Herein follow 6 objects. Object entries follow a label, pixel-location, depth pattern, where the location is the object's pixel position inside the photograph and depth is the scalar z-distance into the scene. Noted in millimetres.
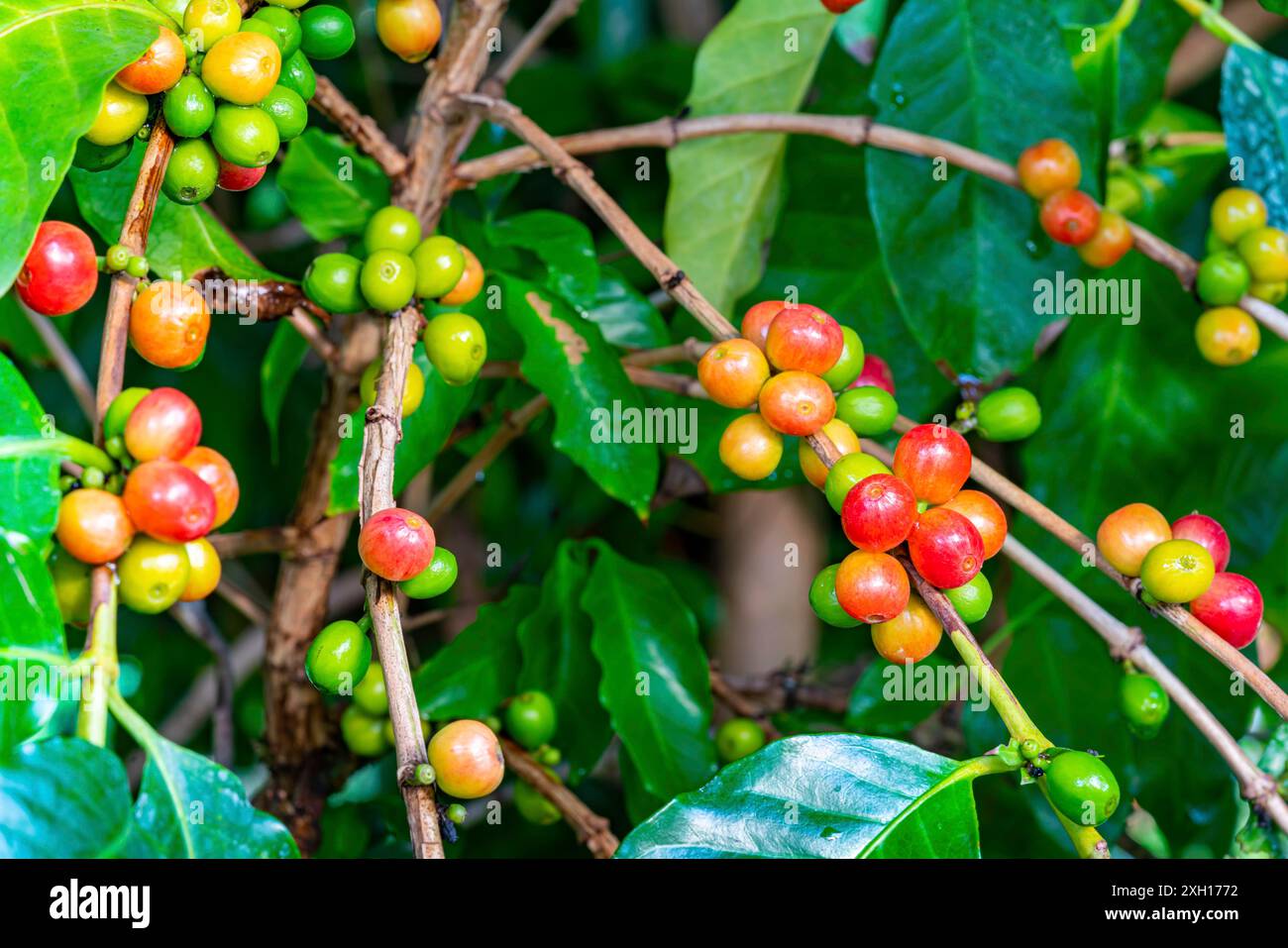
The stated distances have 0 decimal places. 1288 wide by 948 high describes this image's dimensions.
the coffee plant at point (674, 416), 535
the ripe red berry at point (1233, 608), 576
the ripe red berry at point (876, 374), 621
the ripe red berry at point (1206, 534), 588
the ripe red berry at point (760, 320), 589
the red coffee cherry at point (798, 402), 565
